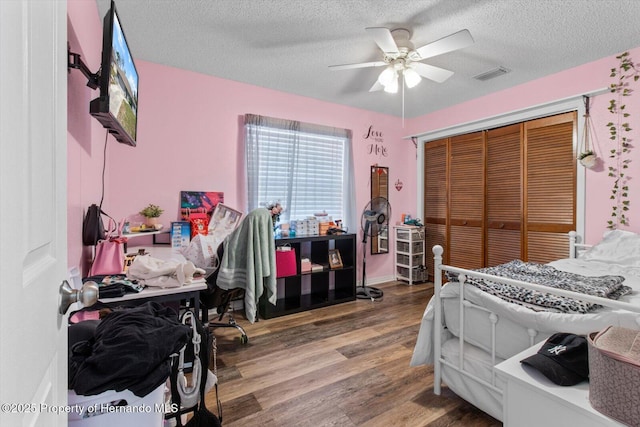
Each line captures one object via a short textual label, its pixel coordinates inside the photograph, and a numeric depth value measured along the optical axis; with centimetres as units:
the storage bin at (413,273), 430
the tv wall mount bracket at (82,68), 127
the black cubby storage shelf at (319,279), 339
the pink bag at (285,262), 322
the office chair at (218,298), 245
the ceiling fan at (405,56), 204
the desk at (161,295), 151
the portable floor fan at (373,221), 382
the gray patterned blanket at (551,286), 138
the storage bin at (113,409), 82
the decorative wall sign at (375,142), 428
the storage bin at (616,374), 83
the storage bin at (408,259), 434
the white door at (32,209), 37
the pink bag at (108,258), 175
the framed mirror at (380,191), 430
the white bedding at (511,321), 123
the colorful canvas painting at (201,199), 301
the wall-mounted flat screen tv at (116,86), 130
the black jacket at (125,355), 82
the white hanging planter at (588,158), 278
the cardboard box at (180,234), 288
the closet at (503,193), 312
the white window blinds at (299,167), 334
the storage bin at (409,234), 426
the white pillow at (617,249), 230
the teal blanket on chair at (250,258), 233
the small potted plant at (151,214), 267
